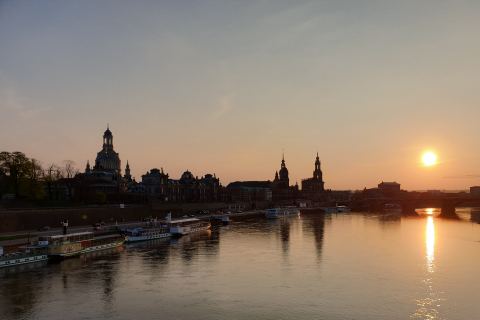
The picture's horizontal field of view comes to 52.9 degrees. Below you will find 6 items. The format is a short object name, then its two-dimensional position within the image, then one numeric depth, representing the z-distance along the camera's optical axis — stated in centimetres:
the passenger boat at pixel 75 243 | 5450
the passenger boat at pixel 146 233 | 7433
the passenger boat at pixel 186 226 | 8412
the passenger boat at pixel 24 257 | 4828
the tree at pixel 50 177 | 10012
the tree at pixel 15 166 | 8621
